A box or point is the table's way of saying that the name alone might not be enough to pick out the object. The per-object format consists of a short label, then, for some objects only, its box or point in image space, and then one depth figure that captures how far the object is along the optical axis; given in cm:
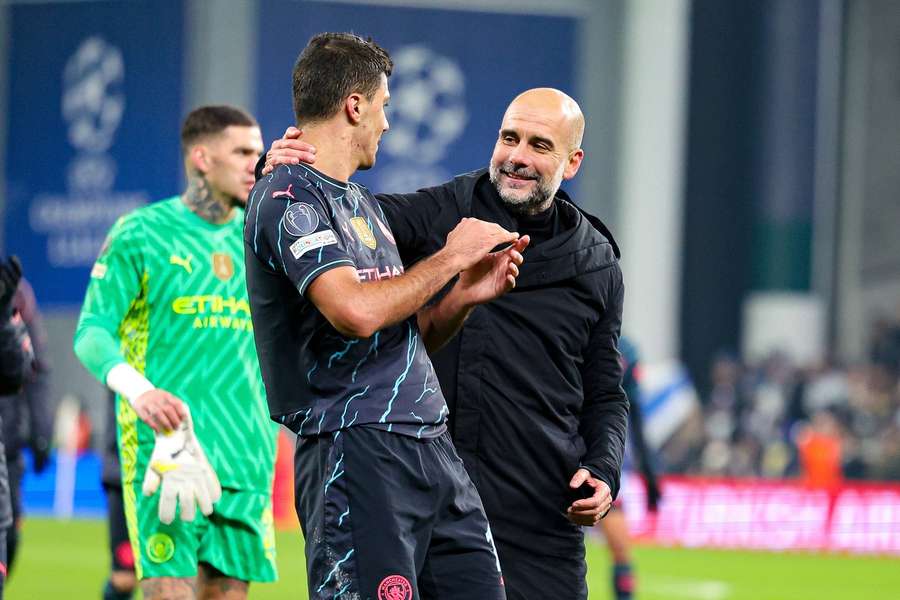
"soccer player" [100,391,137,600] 1416
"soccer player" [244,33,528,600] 788
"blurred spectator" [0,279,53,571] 1719
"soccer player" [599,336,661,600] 1805
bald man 986
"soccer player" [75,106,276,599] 1154
